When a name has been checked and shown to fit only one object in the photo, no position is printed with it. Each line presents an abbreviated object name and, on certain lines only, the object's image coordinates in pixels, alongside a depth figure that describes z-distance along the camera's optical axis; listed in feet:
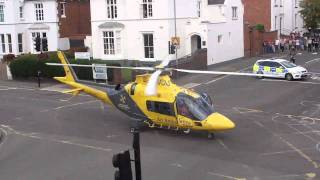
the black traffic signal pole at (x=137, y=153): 29.30
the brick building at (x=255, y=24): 173.17
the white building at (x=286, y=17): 202.69
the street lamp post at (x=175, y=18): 143.27
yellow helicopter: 68.44
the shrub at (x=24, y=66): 141.18
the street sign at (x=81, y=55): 139.18
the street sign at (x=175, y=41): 123.65
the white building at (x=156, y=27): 143.95
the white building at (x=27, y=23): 173.37
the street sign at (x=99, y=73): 127.13
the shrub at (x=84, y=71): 132.36
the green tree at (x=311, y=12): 195.31
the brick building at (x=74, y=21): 176.65
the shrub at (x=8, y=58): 153.83
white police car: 119.03
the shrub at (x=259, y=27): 177.47
